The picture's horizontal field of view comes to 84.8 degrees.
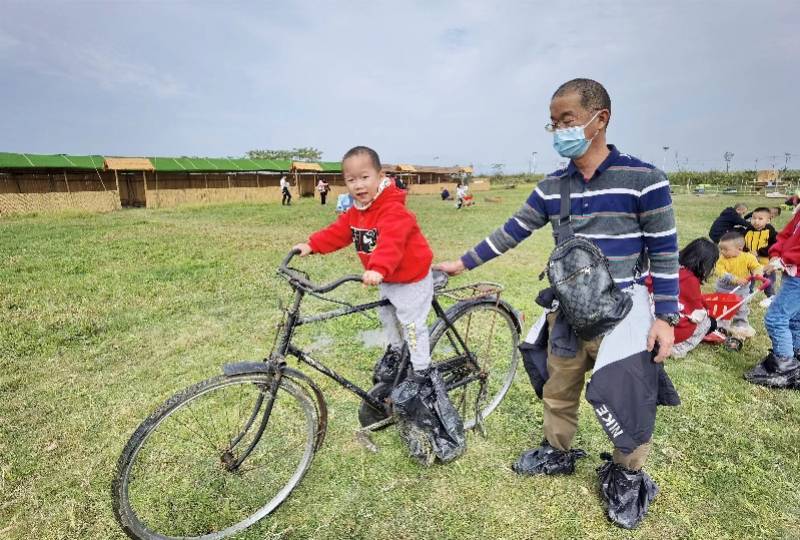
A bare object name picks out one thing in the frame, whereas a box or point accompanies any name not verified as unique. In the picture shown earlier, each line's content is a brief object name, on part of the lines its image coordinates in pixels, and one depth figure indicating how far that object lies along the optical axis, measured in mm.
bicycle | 2482
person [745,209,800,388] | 4332
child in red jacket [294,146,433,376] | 2666
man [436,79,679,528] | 2348
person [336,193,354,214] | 18438
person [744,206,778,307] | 6531
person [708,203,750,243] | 6645
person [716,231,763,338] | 5668
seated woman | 3889
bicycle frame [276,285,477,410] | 2522
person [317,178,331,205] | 29252
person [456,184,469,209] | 28078
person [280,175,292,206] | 28625
